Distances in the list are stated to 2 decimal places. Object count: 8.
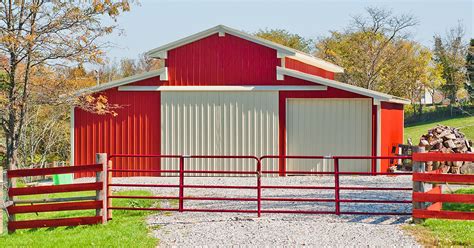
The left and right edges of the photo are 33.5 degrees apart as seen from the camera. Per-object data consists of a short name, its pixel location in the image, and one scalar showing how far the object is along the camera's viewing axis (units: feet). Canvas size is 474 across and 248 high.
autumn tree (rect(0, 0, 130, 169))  69.10
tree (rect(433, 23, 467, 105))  175.95
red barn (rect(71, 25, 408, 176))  78.33
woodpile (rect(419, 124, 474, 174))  79.87
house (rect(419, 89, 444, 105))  277.58
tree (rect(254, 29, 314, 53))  199.72
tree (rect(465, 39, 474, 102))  112.33
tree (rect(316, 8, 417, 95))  160.97
